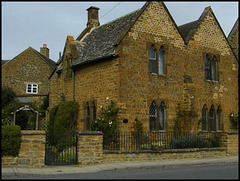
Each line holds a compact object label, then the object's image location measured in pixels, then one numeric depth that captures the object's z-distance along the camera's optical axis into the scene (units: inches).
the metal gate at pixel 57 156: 573.1
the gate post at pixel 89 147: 556.4
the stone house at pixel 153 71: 746.2
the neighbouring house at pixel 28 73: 1422.2
